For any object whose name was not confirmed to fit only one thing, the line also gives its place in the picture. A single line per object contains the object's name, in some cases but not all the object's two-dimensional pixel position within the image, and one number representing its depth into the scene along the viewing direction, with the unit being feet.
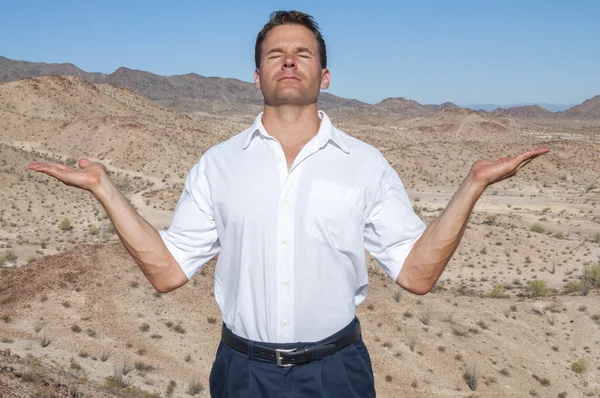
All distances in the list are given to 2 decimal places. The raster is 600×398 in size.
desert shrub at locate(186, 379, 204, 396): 31.55
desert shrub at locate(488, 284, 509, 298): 58.80
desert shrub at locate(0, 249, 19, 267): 58.90
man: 8.20
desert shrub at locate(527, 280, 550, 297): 62.44
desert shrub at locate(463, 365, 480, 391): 37.22
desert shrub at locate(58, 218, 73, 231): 84.53
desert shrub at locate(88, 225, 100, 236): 81.25
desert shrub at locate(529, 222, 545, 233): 93.75
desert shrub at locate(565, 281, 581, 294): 62.73
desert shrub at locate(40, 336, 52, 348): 32.99
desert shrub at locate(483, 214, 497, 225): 96.94
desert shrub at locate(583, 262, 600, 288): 66.23
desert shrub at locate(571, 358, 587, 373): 41.83
